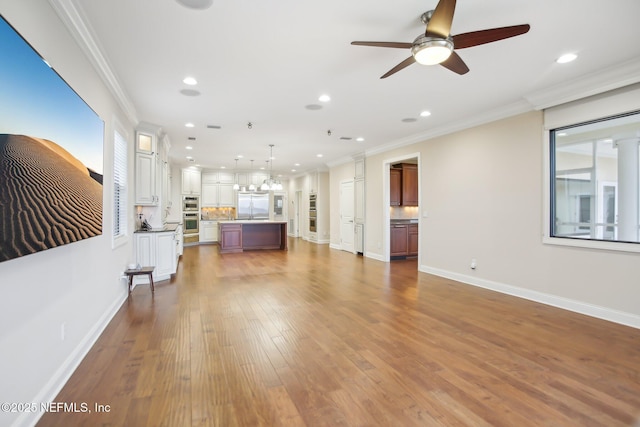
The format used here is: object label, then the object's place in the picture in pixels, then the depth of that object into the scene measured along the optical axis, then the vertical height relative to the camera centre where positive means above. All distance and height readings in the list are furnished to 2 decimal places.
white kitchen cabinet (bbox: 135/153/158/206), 5.38 +0.54
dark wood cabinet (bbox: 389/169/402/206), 8.19 +0.65
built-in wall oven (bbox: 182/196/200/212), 11.55 +0.27
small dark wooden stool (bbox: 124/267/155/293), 4.53 -0.86
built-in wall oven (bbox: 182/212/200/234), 11.55 -0.39
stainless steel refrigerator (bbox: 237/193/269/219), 12.45 +0.22
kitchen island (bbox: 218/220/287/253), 9.56 -0.73
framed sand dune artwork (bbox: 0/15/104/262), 1.53 +0.33
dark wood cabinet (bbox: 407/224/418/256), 8.19 -0.67
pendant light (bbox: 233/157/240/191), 12.36 +1.37
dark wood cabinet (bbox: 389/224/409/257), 8.00 -0.71
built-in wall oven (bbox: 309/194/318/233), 12.24 -0.09
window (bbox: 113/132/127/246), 4.07 +0.32
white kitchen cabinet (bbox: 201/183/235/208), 12.09 +0.59
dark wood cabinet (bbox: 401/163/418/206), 8.29 +0.71
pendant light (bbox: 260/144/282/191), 9.42 +0.78
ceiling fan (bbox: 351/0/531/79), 2.19 +1.31
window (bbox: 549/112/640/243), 3.72 +0.41
